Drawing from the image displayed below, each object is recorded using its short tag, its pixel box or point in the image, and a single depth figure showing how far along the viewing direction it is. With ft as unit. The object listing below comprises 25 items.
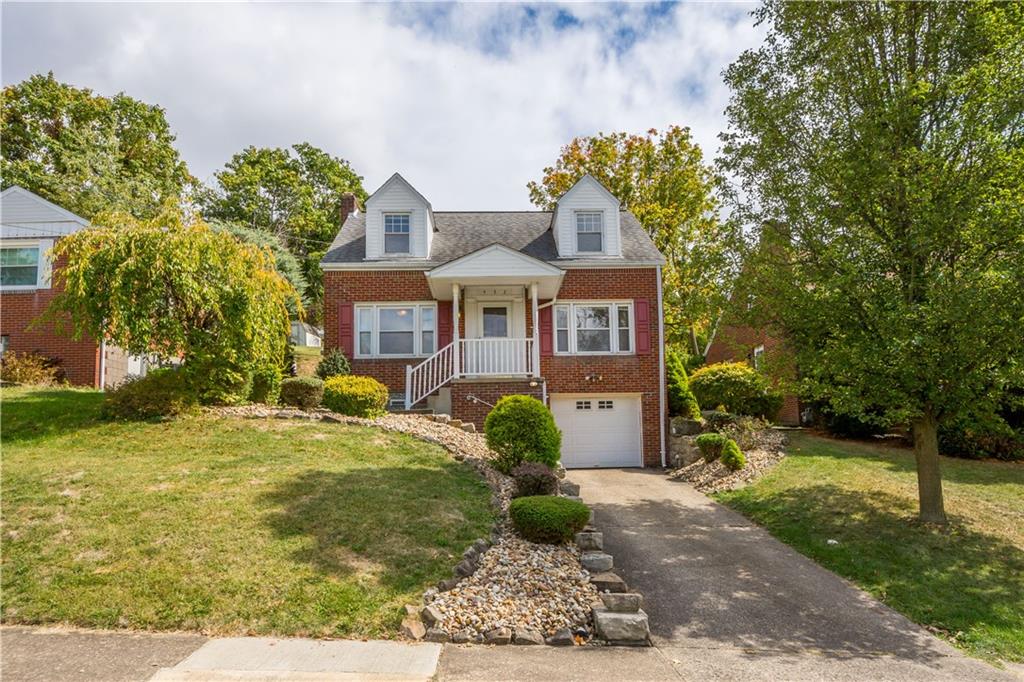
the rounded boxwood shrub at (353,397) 39.78
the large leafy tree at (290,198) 108.68
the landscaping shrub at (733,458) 39.70
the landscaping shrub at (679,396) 51.93
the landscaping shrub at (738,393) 49.21
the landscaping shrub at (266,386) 41.10
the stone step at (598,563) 21.07
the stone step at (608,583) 19.60
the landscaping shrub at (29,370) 45.62
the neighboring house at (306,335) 113.80
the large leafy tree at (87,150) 83.71
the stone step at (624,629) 17.15
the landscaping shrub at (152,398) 34.53
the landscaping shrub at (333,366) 48.57
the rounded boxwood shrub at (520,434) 30.71
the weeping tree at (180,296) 33.47
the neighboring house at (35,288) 49.67
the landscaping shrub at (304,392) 41.19
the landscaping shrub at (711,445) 42.47
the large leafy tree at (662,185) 79.41
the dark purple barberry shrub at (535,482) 26.78
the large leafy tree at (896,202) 23.95
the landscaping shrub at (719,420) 47.78
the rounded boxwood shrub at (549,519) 22.63
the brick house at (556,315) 51.29
